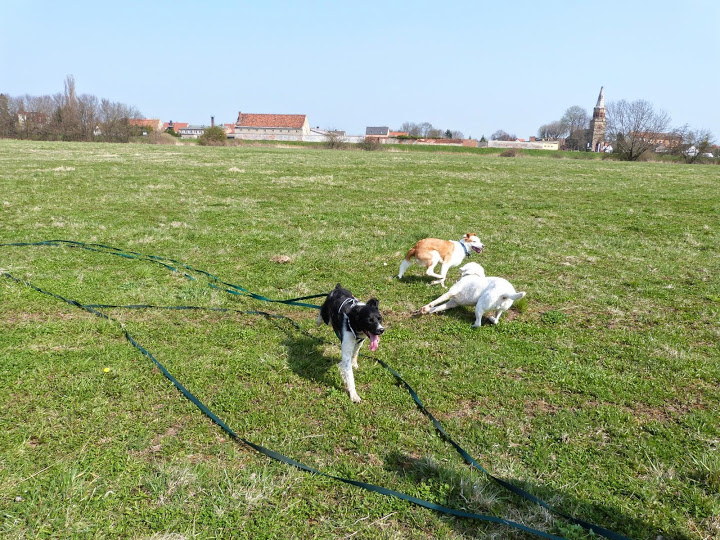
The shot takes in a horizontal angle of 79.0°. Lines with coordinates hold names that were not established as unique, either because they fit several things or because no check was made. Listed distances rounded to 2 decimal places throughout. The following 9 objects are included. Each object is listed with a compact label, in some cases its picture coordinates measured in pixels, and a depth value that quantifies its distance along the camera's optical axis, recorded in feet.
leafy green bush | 191.72
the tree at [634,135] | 194.70
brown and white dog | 22.85
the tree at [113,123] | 203.10
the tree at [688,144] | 190.55
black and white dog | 12.44
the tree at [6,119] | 203.10
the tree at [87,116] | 204.33
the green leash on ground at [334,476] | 8.72
